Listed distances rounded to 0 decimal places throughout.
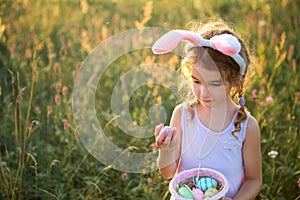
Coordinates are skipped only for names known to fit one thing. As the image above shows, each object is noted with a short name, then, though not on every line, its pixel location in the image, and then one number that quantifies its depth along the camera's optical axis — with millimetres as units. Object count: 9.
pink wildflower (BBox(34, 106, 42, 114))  2744
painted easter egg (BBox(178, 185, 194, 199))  1688
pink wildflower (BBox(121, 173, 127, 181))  2486
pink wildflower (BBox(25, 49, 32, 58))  3261
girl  1829
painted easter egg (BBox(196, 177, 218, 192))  1756
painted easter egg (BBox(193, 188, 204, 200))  1693
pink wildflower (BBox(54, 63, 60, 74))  2972
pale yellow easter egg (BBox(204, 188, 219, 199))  1697
